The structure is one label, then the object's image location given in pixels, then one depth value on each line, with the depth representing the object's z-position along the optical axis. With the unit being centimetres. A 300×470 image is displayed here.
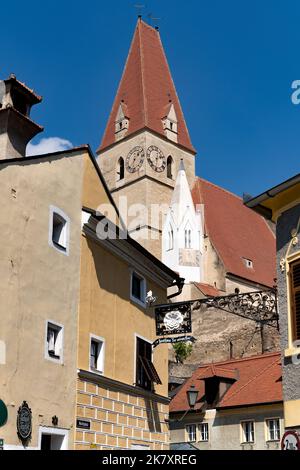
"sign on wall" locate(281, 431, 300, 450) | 1066
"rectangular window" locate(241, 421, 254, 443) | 2794
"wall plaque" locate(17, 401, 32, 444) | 1389
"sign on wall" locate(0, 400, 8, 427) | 1330
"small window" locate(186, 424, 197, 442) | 3060
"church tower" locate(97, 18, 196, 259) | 6494
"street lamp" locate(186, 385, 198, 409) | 2944
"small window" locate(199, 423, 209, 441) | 3001
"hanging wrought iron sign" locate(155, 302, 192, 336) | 1770
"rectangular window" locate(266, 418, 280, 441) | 2697
